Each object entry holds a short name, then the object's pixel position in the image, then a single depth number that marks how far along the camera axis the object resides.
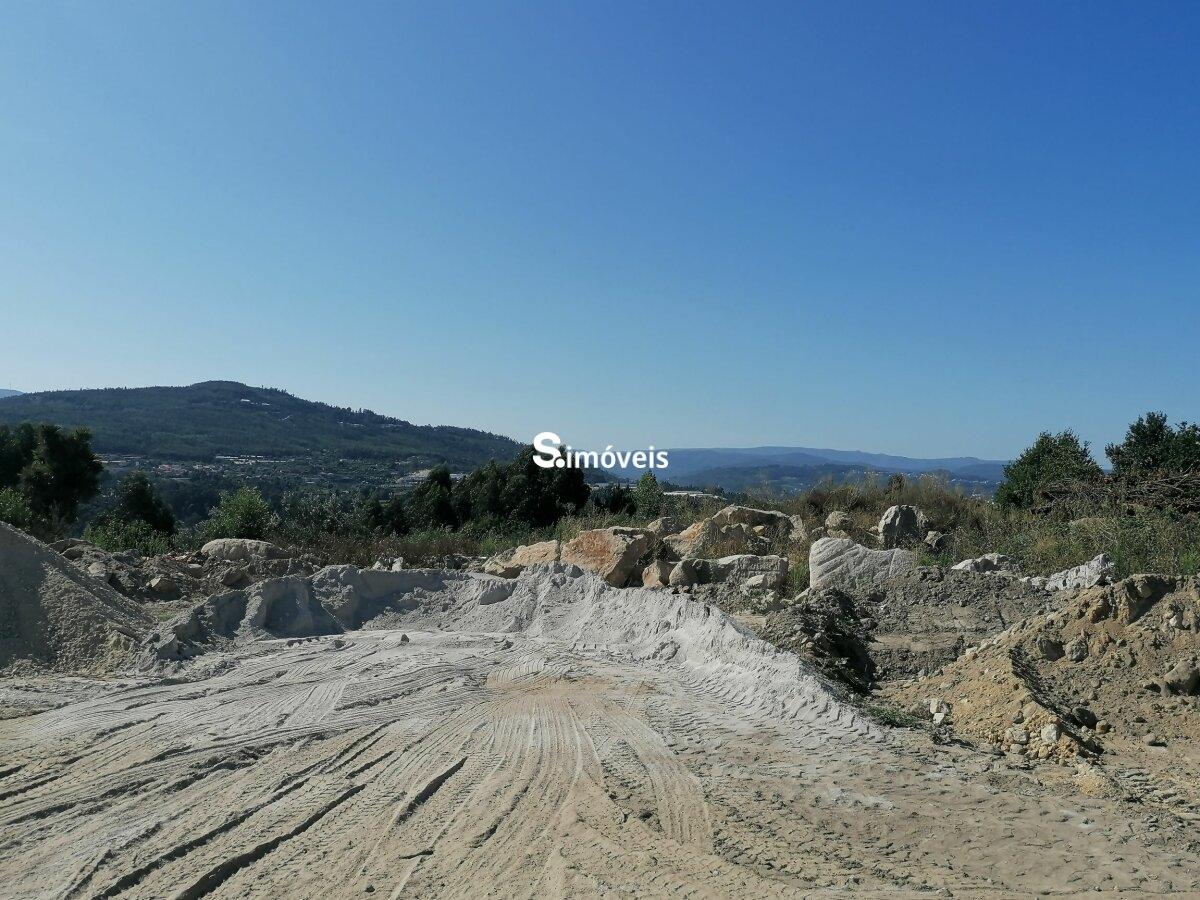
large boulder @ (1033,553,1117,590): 8.47
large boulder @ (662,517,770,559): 12.91
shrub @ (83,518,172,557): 15.25
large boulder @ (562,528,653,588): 11.59
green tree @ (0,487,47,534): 15.43
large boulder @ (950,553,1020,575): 10.16
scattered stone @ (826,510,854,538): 14.09
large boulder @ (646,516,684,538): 14.58
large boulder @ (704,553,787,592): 10.87
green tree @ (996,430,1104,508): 17.17
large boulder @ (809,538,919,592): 10.12
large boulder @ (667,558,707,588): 11.01
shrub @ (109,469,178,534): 28.31
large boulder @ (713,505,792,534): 15.06
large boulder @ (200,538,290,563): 13.09
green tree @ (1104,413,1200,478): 17.19
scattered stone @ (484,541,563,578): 12.38
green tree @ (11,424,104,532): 28.75
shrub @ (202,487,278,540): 16.98
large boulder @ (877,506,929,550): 13.22
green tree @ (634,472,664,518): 19.79
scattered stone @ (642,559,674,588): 11.18
